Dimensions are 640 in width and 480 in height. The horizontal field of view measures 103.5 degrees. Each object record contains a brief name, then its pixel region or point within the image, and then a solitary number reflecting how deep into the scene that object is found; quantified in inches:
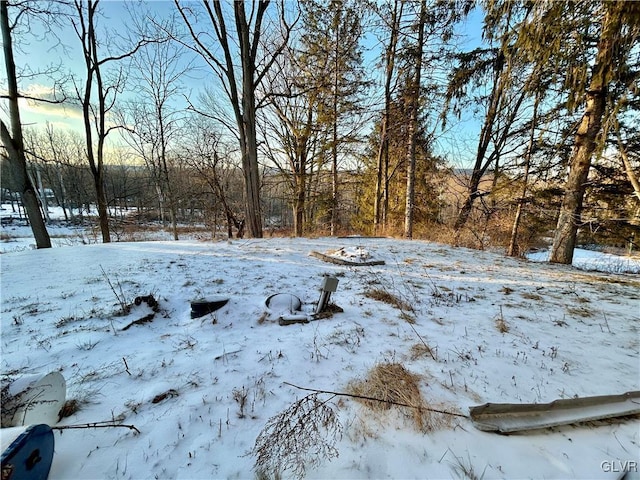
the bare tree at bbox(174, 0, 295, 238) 289.9
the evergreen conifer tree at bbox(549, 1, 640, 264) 174.7
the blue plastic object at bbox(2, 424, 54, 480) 35.9
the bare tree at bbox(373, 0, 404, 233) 357.1
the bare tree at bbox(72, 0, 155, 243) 315.9
